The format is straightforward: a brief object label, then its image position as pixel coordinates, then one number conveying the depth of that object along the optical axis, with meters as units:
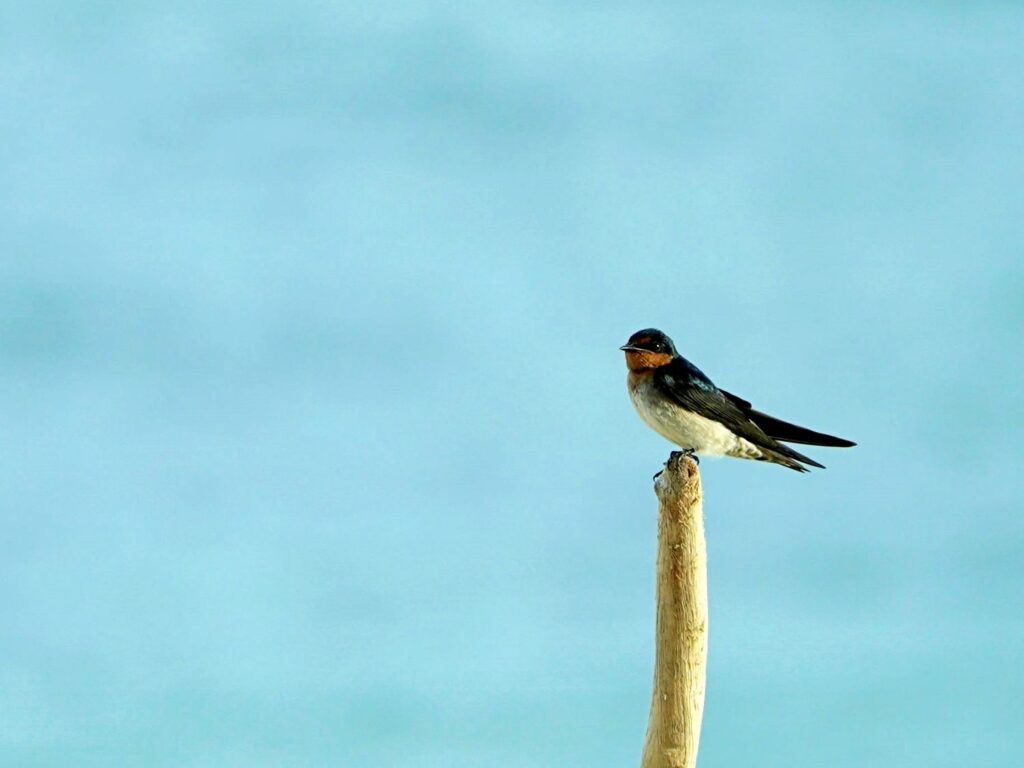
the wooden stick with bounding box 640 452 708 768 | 17.25
